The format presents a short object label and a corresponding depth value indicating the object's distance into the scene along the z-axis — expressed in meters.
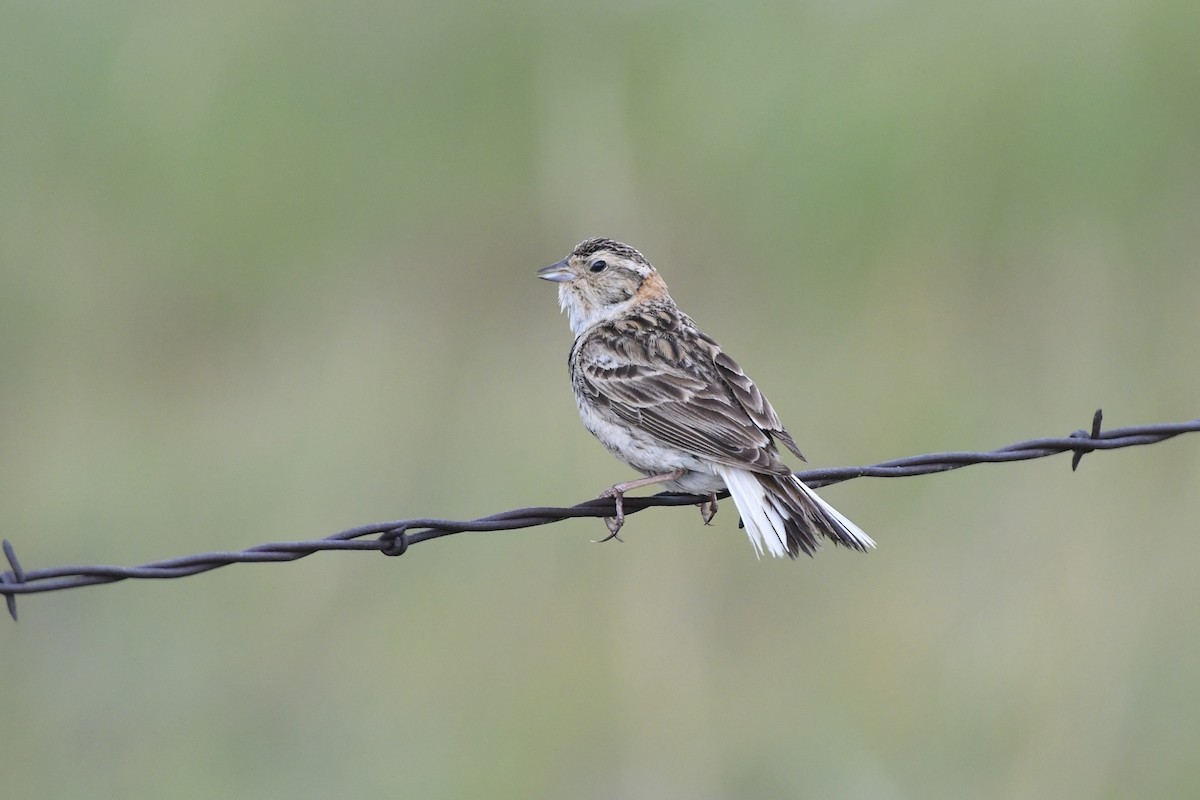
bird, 10.30
